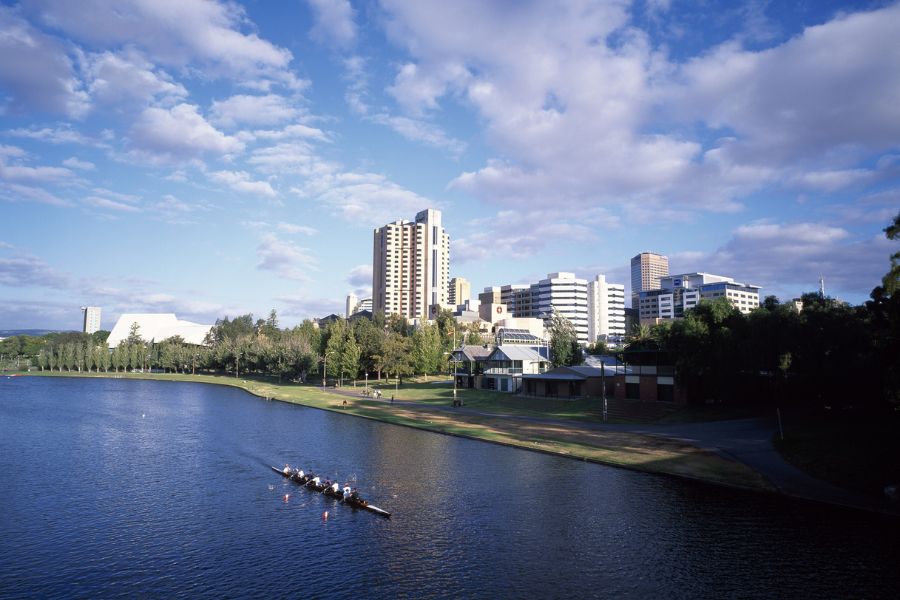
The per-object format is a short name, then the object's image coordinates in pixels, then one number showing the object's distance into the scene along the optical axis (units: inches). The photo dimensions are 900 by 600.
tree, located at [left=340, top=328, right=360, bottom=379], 5502.0
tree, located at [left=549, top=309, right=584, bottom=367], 4867.1
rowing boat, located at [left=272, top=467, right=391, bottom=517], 1624.0
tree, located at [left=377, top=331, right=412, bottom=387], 5398.6
